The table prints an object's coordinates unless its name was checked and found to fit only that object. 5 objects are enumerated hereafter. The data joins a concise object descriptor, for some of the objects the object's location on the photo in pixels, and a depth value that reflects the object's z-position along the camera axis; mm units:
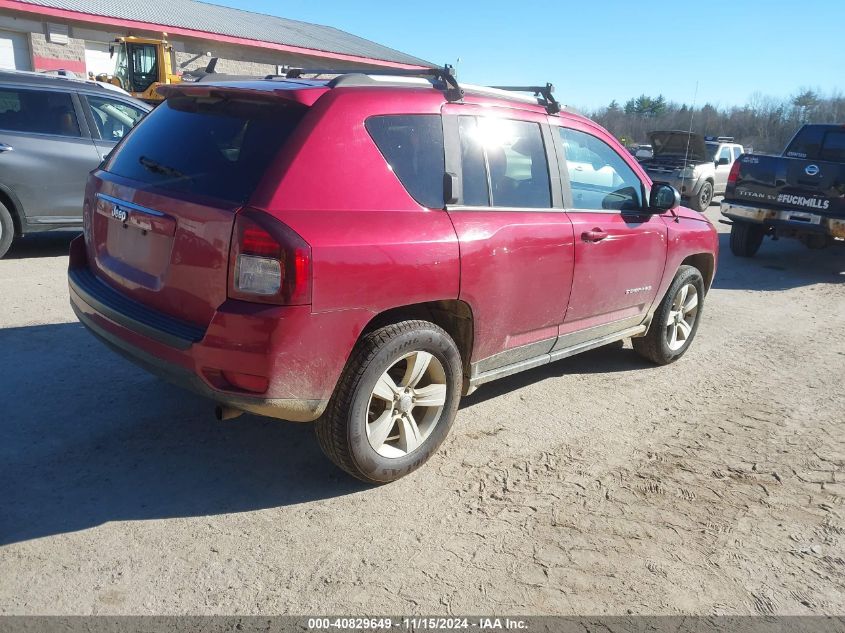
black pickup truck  9070
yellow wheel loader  21769
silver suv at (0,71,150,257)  7098
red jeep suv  2877
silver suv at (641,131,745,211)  16156
